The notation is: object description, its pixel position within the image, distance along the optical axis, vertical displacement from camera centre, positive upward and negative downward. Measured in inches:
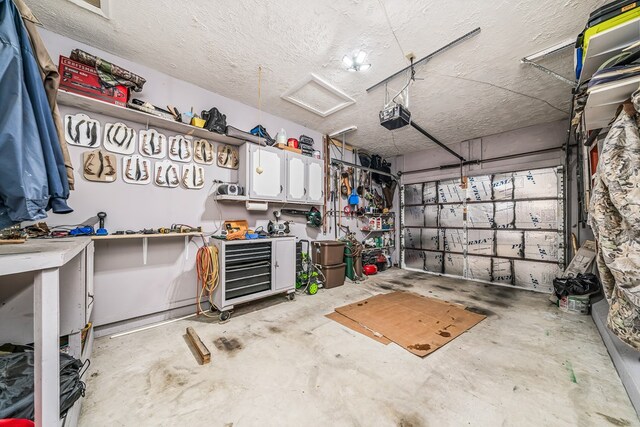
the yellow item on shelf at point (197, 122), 113.0 +47.9
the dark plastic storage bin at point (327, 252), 169.5 -27.5
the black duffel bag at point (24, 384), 39.8 -32.9
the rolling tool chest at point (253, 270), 113.9 -30.1
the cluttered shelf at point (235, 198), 122.4 +10.2
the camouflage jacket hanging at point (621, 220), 60.0 -1.3
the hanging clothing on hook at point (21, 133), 33.1 +13.4
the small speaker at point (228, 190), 123.2 +14.9
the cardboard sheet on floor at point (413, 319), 94.9 -52.4
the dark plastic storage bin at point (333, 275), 168.2 -44.3
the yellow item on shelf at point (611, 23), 57.6 +51.2
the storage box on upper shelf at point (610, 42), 58.9 +48.5
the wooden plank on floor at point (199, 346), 78.5 -48.1
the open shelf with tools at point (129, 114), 87.3 +45.2
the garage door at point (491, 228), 168.4 -10.3
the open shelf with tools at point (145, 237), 89.5 -8.6
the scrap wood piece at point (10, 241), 51.9 -5.6
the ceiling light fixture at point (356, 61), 95.0 +68.0
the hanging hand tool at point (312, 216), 172.4 +0.3
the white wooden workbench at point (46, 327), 32.9 -16.7
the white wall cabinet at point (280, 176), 131.0 +26.4
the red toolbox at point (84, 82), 84.7 +52.1
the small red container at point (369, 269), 207.6 -48.8
